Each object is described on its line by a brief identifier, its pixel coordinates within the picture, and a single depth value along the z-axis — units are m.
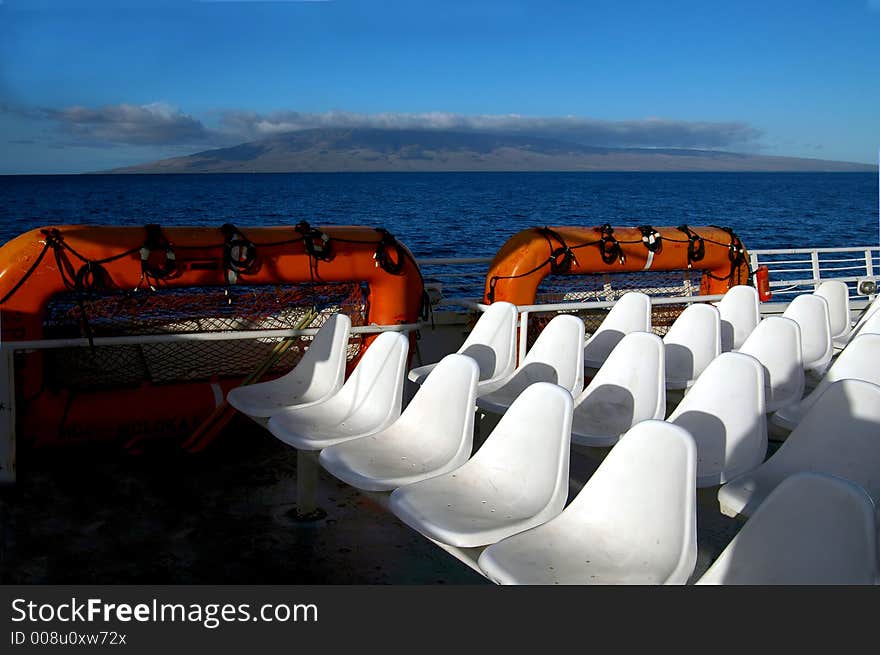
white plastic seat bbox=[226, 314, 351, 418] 3.29
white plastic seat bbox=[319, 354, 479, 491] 2.45
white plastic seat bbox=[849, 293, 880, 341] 3.96
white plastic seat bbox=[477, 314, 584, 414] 3.33
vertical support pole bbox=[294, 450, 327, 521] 3.03
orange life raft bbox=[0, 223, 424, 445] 3.48
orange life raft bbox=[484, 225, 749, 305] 4.69
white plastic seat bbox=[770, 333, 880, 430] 2.85
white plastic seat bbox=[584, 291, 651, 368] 4.04
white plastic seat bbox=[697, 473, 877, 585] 1.46
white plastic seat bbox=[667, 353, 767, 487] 2.46
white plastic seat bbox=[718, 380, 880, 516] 2.14
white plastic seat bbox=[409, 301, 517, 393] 3.65
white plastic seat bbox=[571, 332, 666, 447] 2.85
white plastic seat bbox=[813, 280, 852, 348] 4.71
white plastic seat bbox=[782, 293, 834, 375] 3.93
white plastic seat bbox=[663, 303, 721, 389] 3.63
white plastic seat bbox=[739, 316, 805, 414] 3.15
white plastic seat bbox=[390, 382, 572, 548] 2.08
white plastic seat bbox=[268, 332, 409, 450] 2.83
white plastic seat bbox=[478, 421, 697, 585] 1.81
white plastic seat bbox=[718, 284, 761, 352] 4.23
